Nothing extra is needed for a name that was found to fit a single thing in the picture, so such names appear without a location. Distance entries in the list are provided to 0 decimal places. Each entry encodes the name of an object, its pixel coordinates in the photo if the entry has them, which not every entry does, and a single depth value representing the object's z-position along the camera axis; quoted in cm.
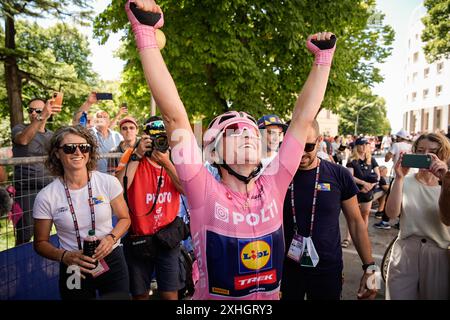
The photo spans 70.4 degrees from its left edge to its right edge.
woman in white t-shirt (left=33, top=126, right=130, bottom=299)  235
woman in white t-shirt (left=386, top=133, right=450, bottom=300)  256
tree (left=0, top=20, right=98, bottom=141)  1296
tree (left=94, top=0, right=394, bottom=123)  704
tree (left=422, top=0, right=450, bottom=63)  2205
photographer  296
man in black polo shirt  253
